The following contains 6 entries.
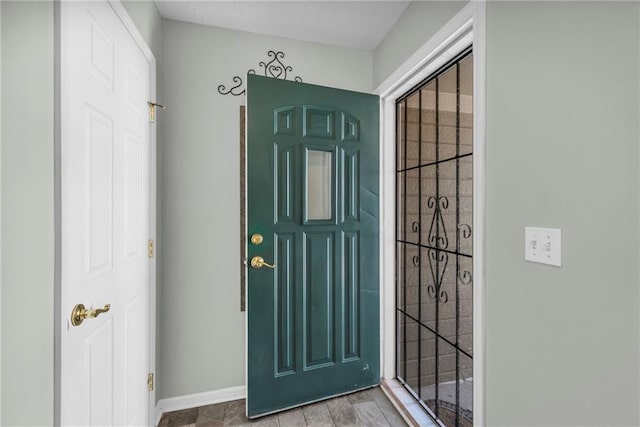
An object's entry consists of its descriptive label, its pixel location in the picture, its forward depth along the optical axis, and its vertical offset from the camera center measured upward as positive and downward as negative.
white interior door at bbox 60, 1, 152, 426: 0.92 -0.02
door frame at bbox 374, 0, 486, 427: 1.21 +0.28
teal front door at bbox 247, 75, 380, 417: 1.81 -0.20
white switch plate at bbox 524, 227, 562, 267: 0.93 -0.10
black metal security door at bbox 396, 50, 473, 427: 1.55 -0.18
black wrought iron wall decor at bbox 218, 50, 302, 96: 2.00 +0.94
